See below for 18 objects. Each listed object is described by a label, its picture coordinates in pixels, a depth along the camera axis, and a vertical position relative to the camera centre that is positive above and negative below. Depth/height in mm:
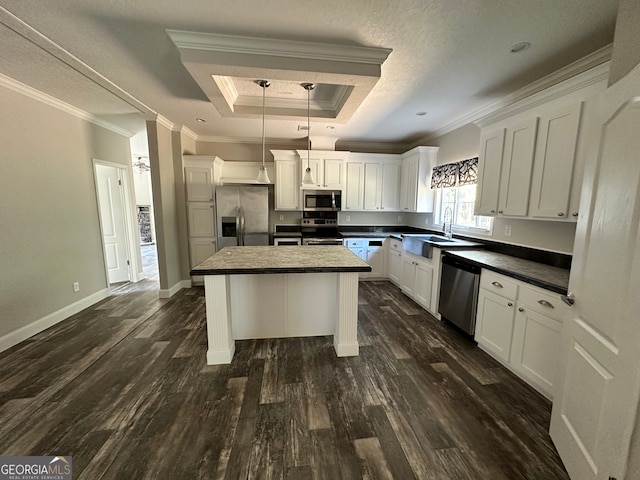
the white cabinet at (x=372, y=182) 4910 +513
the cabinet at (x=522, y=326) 1938 -1000
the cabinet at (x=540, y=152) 1993 +527
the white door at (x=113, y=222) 4434 -269
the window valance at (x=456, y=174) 3410 +523
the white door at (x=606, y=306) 1063 -447
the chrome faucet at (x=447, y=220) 4035 -183
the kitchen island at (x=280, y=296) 2293 -900
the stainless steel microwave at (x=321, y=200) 4883 +156
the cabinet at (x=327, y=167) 4707 +764
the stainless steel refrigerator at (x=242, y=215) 4453 -127
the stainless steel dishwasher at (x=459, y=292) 2740 -949
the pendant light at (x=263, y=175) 2738 +357
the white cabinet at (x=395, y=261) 4469 -939
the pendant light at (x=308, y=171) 2669 +394
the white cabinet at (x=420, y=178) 4367 +538
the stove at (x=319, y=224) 5125 -313
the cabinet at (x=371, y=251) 4734 -798
